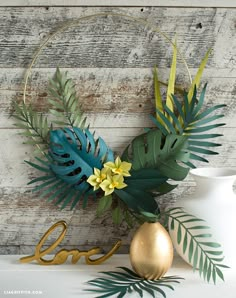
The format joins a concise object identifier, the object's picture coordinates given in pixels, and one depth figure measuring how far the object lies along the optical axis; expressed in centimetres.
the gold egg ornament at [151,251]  100
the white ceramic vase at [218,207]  103
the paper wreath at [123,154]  110
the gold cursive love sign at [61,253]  111
